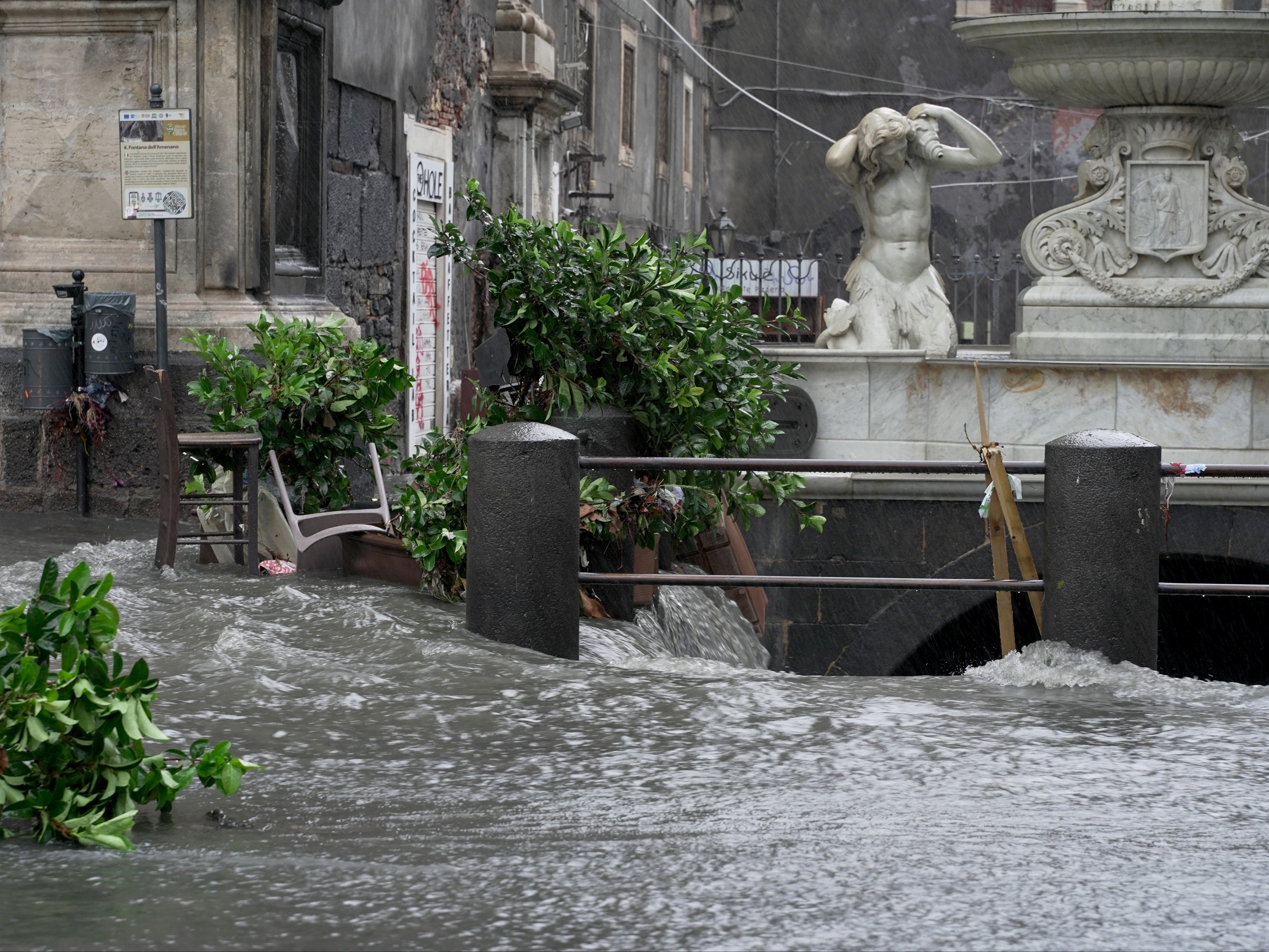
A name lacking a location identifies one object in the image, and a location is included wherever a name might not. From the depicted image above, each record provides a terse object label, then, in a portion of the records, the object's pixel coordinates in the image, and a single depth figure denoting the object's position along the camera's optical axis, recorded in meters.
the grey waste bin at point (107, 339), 18.91
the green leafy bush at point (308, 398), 16.00
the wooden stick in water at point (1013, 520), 13.09
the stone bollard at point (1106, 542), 12.02
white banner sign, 29.27
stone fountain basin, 22.31
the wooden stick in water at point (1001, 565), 13.85
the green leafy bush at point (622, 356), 15.40
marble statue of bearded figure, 23.25
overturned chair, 15.84
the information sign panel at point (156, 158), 18.22
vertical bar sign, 28.53
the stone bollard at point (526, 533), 12.73
